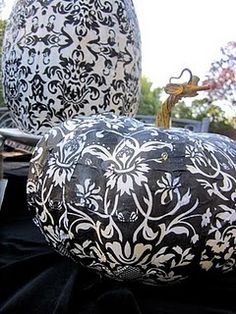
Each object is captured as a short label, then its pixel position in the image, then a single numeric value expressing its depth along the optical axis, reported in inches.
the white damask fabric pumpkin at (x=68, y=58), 25.0
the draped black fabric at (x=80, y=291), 15.7
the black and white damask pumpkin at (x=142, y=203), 15.3
